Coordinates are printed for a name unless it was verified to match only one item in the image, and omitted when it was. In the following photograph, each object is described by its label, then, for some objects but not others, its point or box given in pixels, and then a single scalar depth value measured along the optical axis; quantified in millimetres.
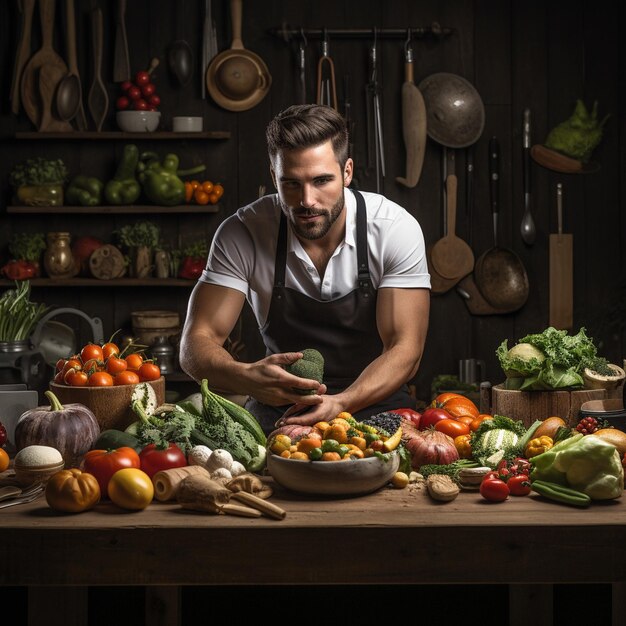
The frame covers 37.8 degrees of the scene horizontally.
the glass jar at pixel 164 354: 4867
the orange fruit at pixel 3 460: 2092
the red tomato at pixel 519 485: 1900
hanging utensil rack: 5000
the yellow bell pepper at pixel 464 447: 2162
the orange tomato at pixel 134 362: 2391
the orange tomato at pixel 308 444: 1858
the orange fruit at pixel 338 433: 1885
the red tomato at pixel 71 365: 2338
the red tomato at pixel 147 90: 4953
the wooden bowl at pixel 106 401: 2270
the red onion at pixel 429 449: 2076
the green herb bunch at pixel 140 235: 5004
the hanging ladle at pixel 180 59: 4996
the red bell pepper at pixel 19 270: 4887
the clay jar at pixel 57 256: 4914
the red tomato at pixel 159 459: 1942
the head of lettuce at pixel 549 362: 2307
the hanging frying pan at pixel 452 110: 5027
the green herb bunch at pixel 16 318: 3459
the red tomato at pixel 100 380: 2289
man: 2637
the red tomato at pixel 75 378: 2291
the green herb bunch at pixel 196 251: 5000
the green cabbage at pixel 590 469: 1830
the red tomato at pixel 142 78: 4953
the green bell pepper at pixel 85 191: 4918
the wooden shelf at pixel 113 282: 4906
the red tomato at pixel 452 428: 2258
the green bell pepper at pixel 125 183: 4922
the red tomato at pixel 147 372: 2369
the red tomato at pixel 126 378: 2320
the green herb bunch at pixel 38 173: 4902
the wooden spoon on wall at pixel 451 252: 5109
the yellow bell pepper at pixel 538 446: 2041
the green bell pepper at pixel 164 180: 4887
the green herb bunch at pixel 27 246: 4953
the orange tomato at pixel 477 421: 2276
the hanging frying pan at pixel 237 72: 4984
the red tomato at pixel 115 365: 2342
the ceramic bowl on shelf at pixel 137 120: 4918
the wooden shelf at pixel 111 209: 4891
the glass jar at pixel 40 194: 4914
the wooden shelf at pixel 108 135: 4910
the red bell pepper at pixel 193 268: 4945
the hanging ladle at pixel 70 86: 4922
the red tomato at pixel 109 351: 2461
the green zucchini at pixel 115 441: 2051
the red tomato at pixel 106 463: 1862
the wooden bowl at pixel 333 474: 1826
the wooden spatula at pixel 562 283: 5145
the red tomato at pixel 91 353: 2408
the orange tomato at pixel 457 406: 2457
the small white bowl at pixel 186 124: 4926
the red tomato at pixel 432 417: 2375
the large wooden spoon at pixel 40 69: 4941
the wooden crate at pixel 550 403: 2322
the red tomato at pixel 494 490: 1851
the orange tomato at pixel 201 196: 4961
